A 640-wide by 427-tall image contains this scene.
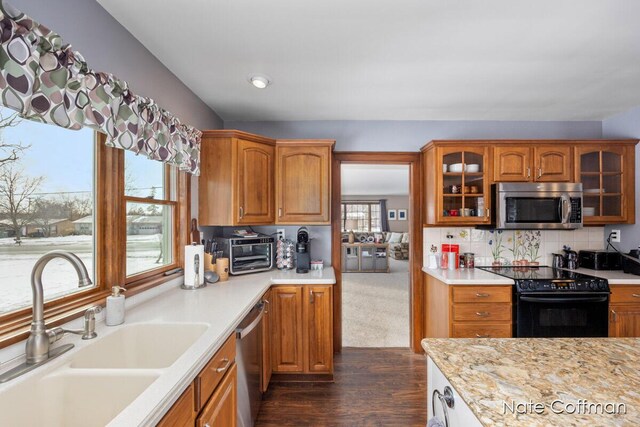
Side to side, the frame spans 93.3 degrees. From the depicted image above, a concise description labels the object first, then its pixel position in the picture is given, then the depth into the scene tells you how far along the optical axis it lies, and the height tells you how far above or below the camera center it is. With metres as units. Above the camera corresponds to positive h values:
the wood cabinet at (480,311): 2.49 -0.77
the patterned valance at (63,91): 0.95 +0.51
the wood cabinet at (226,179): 2.54 +0.34
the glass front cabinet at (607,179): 2.80 +0.36
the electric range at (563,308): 2.44 -0.74
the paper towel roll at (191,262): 2.19 -0.32
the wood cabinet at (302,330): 2.48 -0.92
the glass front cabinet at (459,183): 2.81 +0.33
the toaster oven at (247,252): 2.64 -0.31
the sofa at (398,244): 9.49 -0.83
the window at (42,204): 1.15 +0.07
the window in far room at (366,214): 10.92 +0.12
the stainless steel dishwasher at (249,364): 1.66 -0.89
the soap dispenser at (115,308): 1.47 -0.44
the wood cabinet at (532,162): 2.79 +0.51
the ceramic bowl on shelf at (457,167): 2.83 +0.47
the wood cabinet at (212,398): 1.03 -0.71
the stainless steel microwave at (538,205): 2.74 +0.11
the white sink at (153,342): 1.43 -0.60
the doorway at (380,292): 3.13 -1.11
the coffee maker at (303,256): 2.76 -0.35
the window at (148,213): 1.86 +0.04
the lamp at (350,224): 10.86 -0.22
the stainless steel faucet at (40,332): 0.99 -0.41
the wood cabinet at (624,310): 2.46 -0.76
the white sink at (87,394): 1.04 -0.61
